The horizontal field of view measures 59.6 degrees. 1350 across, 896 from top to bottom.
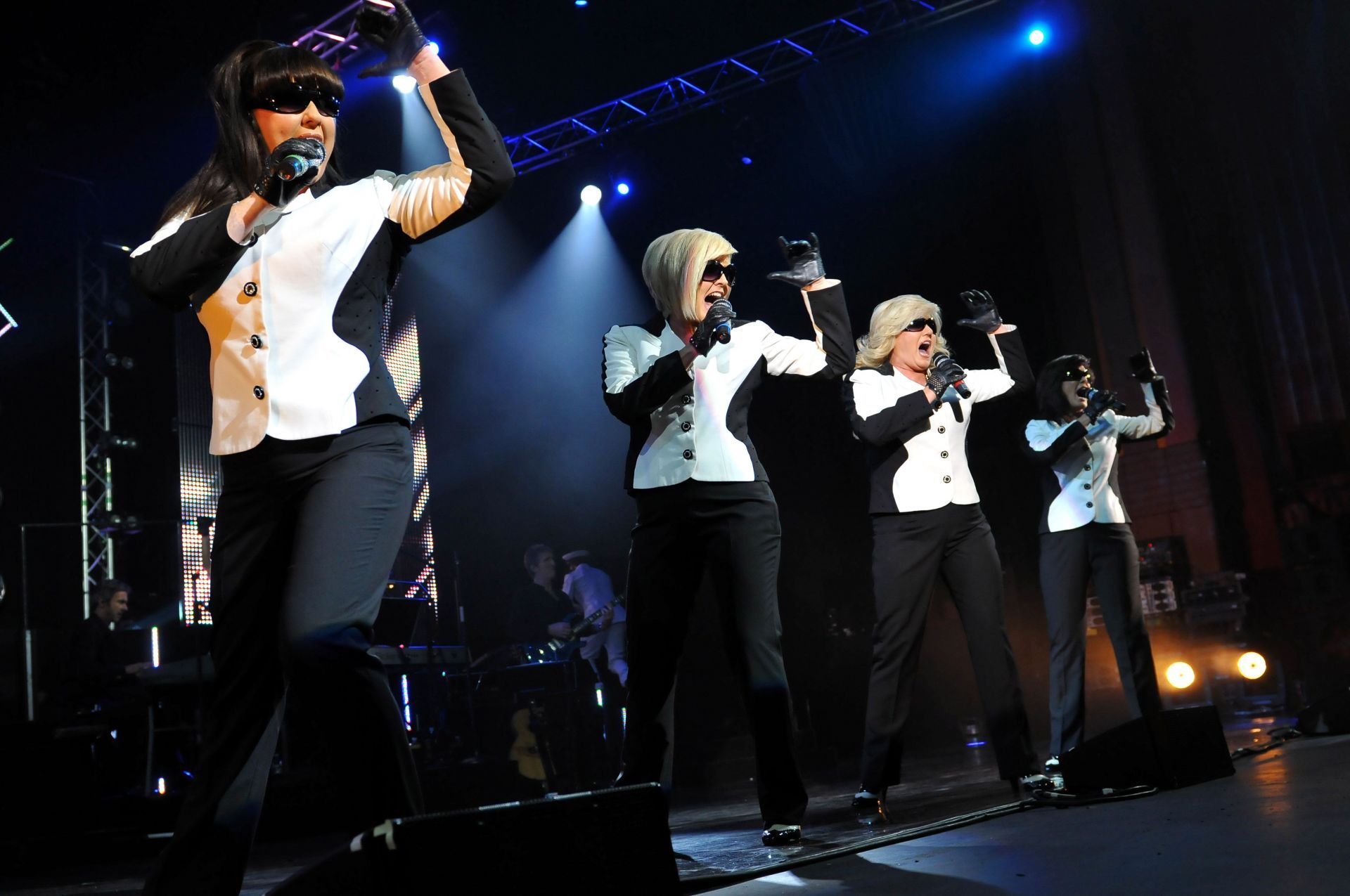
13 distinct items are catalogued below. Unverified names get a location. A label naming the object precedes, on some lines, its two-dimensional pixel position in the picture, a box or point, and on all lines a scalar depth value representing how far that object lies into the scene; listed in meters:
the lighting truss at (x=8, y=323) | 10.62
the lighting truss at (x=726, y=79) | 9.88
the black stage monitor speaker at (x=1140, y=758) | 3.98
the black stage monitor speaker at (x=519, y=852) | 1.66
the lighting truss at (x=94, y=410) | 11.07
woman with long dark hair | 2.13
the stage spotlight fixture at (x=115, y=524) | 10.55
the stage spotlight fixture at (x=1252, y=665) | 8.46
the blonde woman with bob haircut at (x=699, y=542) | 3.46
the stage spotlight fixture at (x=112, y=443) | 11.23
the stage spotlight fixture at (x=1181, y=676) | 8.61
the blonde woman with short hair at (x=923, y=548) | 4.44
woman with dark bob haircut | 5.25
